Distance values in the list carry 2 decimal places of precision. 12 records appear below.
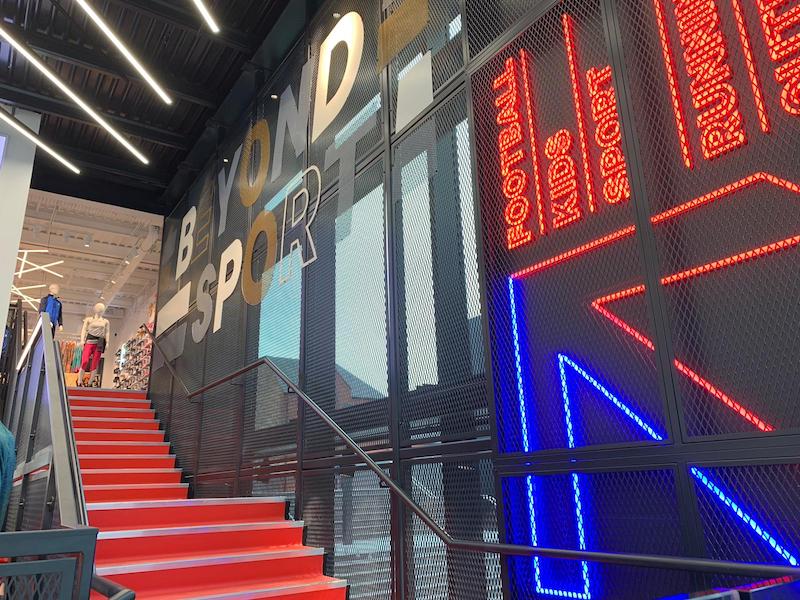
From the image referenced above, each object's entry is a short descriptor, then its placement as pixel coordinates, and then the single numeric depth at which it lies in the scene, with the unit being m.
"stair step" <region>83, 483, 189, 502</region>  4.75
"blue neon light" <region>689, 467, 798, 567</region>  1.96
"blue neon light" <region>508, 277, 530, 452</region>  2.93
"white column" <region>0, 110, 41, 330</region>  7.48
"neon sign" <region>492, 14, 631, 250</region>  2.75
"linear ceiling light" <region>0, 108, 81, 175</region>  6.44
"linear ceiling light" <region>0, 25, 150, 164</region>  5.23
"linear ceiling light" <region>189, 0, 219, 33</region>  4.68
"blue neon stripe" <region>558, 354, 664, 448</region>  2.44
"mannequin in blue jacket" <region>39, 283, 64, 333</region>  8.65
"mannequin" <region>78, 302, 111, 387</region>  10.75
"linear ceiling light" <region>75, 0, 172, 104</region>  5.02
